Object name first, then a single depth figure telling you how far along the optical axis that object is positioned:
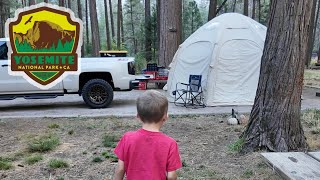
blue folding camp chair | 7.38
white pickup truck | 6.97
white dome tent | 7.41
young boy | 1.64
